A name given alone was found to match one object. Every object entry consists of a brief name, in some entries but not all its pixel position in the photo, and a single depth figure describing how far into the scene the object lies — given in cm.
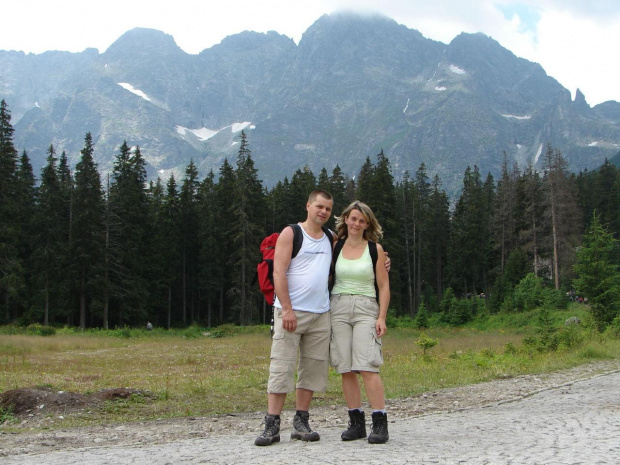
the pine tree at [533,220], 5519
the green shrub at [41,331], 3159
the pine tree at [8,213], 3578
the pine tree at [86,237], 4388
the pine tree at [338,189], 5989
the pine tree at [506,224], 6438
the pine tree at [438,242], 7169
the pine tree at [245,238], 4622
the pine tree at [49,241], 4459
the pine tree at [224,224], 5344
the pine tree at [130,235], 4634
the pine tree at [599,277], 2278
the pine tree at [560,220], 4953
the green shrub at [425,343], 1741
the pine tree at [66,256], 4388
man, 554
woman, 552
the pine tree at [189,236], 5516
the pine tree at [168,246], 5191
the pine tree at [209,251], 5323
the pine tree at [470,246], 6731
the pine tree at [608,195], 7138
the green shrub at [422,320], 3969
